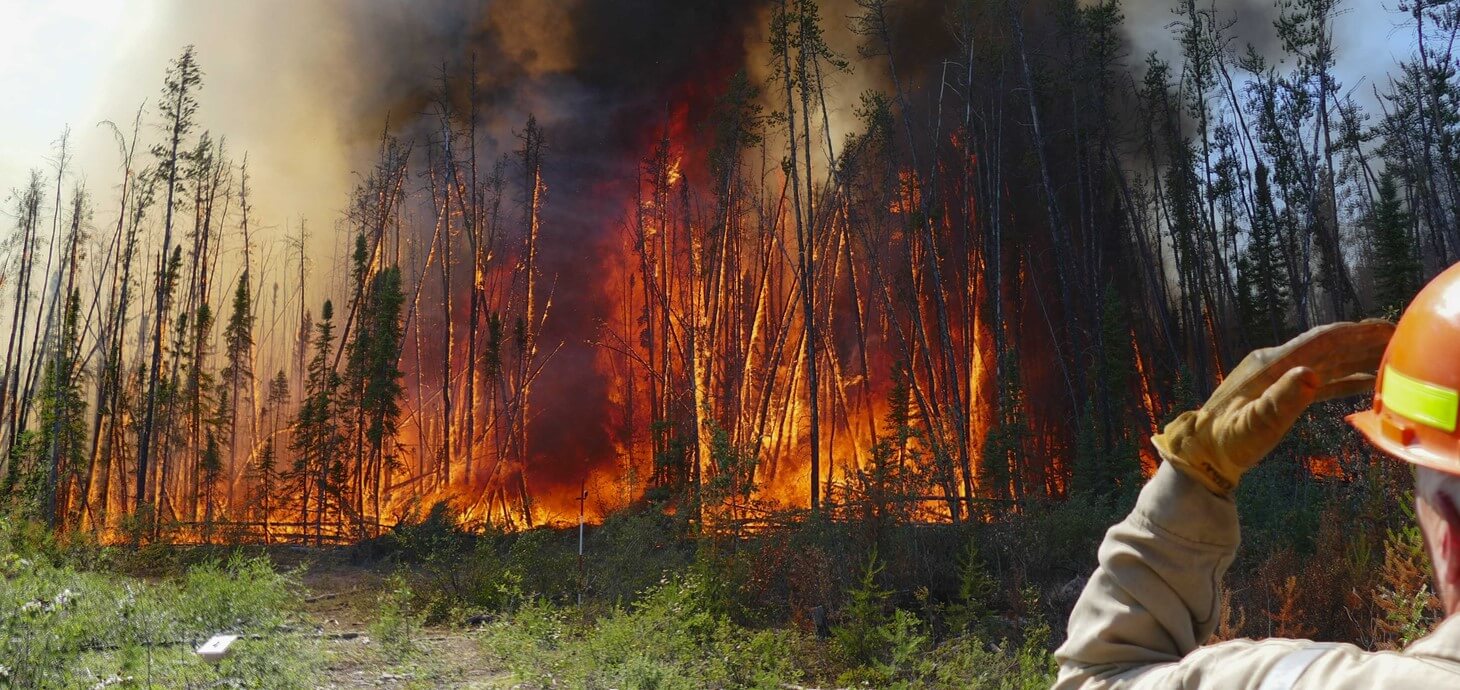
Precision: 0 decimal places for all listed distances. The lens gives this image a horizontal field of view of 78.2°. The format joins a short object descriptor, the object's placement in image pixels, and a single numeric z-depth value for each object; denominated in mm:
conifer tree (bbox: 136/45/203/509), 14898
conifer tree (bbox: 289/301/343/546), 13859
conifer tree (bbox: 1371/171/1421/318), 12000
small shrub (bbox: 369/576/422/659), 5527
